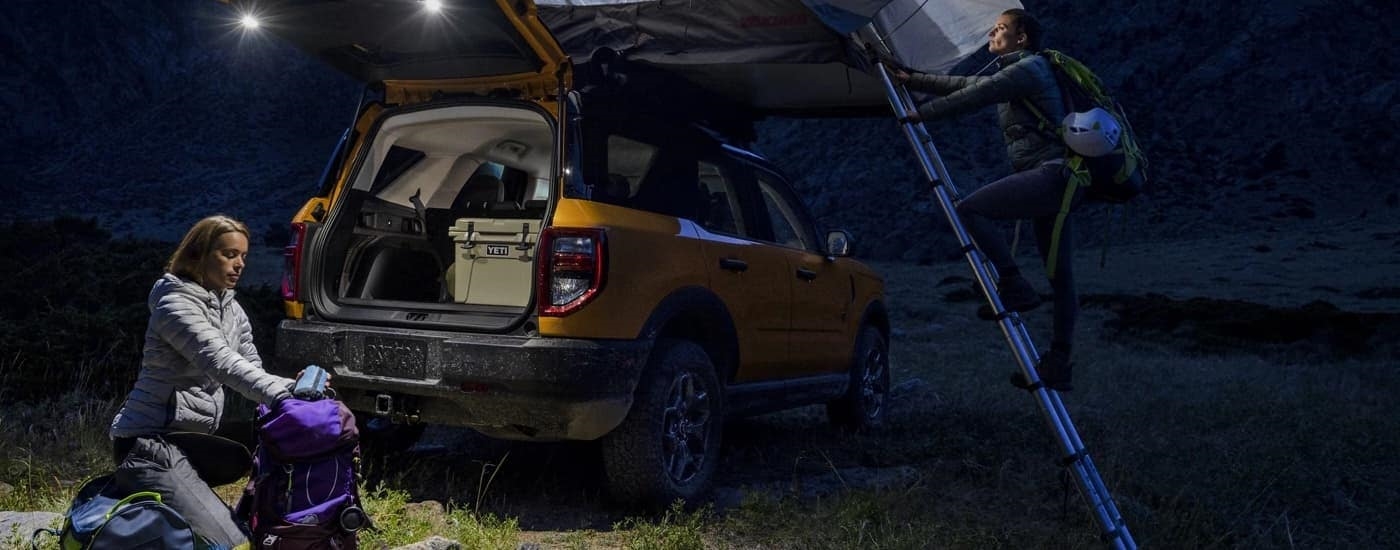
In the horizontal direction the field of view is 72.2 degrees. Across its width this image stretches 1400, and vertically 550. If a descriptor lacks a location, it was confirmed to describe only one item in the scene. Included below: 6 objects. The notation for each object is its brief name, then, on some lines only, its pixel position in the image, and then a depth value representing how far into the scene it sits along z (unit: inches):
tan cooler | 192.7
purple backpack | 120.5
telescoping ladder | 155.3
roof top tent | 168.9
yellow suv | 160.1
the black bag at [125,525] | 116.3
